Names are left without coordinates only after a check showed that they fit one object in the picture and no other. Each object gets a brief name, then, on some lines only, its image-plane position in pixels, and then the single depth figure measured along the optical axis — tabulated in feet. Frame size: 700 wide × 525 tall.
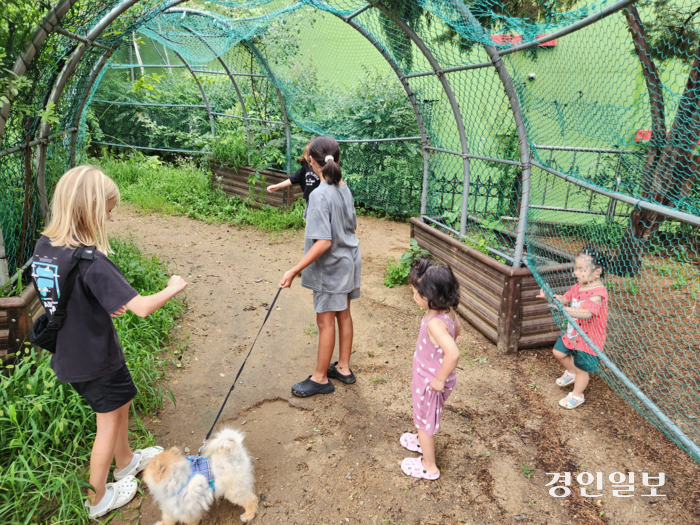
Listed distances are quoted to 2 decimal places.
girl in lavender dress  7.07
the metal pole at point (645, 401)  6.68
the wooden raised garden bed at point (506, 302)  11.73
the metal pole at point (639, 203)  6.15
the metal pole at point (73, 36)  9.63
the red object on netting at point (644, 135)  13.69
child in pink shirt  9.52
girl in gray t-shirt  9.29
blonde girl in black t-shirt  5.96
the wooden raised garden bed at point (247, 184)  24.70
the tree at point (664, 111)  12.76
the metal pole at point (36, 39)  8.52
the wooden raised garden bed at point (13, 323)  8.65
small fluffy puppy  6.41
